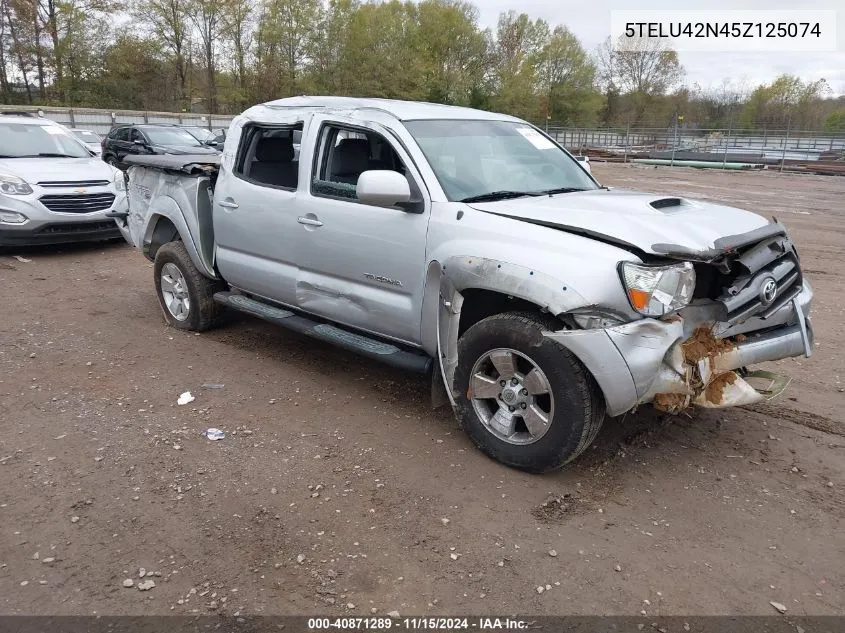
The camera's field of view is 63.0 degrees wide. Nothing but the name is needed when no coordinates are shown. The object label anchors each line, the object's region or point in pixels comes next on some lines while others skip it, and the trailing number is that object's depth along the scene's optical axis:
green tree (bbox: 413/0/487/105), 54.78
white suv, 8.91
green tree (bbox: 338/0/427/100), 49.72
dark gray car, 16.14
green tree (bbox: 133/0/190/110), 43.88
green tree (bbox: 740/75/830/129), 38.41
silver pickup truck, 3.34
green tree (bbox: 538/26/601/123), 60.53
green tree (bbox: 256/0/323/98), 47.91
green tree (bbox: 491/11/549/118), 57.44
